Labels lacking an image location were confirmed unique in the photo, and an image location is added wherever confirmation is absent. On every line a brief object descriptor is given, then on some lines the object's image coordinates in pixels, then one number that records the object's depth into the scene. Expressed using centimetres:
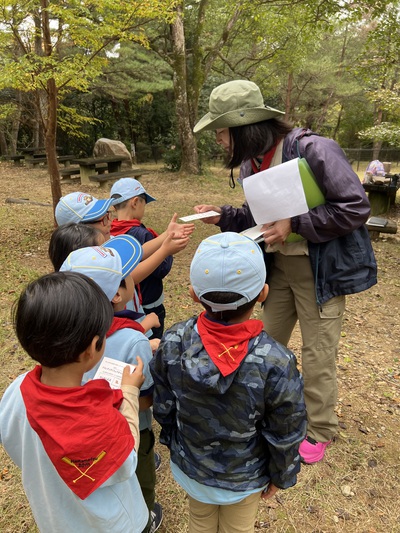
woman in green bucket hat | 179
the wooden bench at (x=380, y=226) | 677
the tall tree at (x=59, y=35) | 474
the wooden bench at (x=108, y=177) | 1036
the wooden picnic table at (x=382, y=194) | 884
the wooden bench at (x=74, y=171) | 1141
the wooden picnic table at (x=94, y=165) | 1138
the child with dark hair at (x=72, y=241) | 175
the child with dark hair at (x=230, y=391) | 119
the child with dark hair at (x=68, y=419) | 96
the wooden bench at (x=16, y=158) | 1499
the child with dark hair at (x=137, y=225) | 232
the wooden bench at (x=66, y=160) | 1463
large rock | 1405
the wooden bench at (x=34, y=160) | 1445
